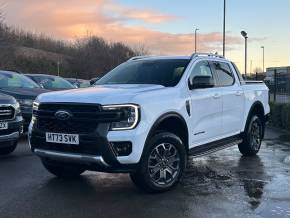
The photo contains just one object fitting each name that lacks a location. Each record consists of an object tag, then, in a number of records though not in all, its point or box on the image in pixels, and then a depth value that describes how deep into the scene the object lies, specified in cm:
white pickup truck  347
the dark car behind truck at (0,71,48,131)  640
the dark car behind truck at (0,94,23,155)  496
